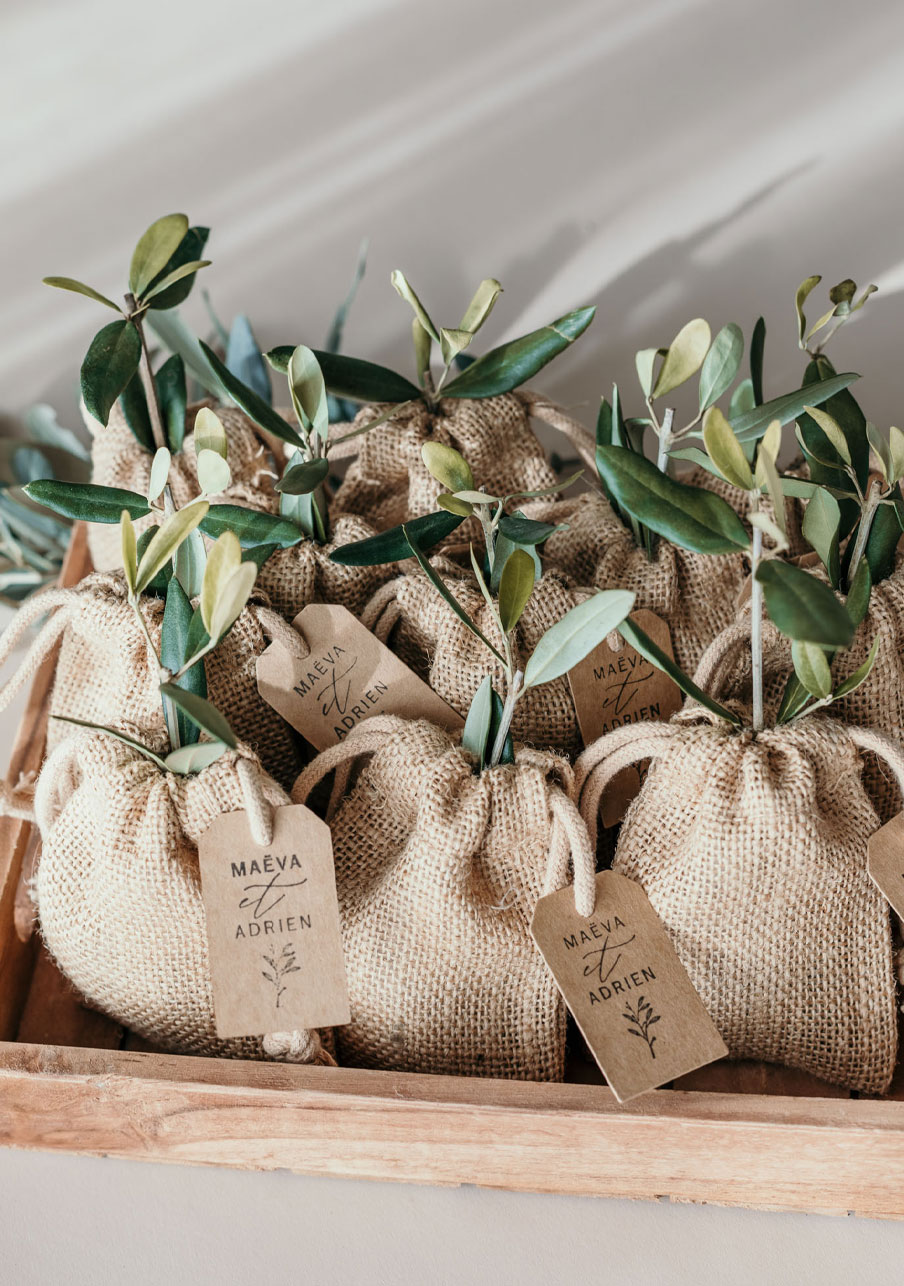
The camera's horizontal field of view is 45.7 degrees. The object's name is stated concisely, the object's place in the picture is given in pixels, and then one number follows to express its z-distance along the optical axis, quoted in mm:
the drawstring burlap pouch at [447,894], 679
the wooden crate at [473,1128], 646
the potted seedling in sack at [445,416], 811
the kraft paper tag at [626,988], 643
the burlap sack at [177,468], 869
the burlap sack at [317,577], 806
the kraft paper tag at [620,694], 771
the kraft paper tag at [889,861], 682
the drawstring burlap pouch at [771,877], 658
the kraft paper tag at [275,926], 663
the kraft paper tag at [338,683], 774
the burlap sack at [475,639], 767
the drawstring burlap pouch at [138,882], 682
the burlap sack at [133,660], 746
